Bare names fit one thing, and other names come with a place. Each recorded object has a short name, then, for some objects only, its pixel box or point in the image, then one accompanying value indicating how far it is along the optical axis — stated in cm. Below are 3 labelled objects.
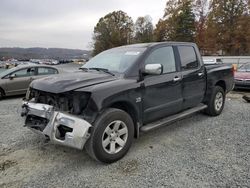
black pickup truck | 324
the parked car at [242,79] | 944
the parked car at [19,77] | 886
